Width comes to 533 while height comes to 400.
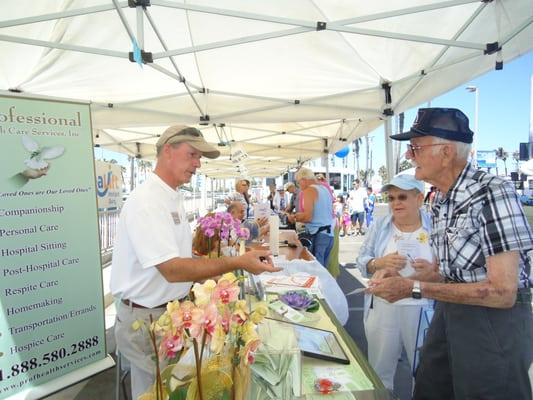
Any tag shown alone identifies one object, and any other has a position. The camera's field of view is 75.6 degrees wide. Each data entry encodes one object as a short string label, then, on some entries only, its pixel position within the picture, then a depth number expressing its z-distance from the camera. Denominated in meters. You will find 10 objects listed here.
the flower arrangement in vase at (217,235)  2.27
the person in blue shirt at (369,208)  12.63
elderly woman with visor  2.15
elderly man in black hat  1.23
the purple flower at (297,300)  1.93
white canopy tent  2.74
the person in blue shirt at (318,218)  4.56
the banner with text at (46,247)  1.96
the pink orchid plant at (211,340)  0.71
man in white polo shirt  1.48
